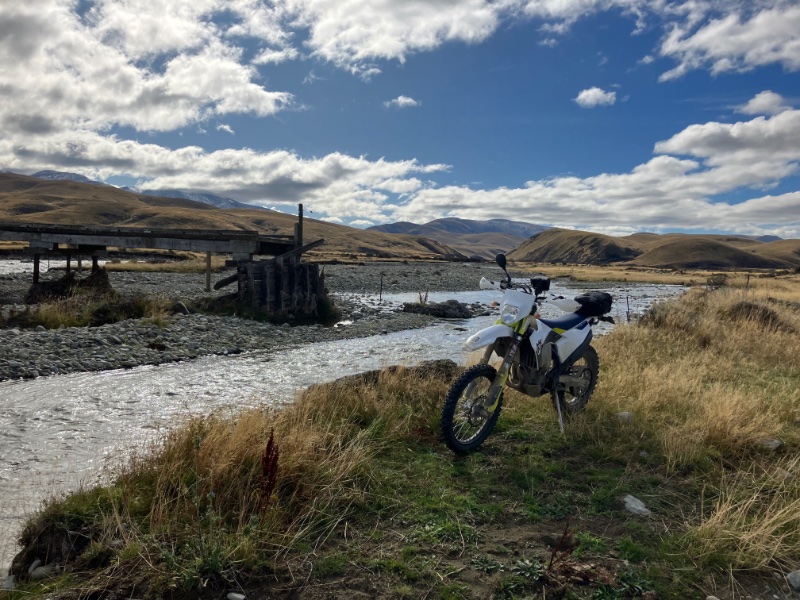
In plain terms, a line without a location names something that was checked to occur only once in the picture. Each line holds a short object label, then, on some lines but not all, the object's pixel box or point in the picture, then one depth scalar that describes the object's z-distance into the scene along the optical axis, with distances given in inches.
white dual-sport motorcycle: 219.1
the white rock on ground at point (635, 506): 173.2
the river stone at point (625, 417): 255.4
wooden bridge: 816.1
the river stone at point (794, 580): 133.6
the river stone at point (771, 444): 217.9
